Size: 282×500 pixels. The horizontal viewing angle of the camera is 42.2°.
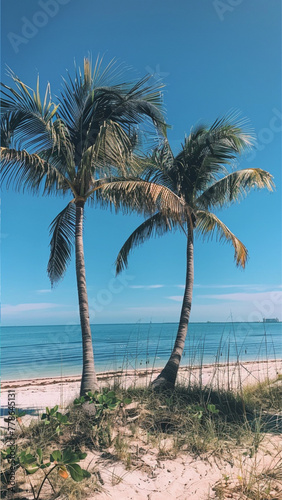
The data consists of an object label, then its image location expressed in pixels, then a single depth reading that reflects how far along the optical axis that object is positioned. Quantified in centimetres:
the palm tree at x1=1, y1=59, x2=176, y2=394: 752
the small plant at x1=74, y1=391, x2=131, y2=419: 589
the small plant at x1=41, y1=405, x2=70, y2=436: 545
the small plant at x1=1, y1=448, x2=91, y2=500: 399
